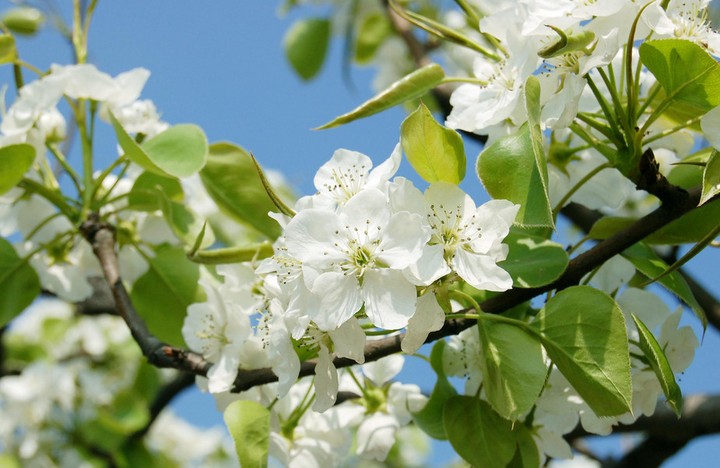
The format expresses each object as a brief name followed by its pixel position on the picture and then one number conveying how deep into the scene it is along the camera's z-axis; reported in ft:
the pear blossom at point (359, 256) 2.05
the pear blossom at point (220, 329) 2.27
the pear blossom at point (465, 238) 2.06
